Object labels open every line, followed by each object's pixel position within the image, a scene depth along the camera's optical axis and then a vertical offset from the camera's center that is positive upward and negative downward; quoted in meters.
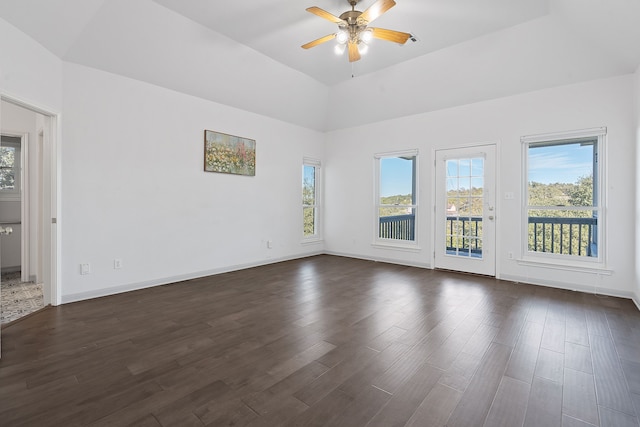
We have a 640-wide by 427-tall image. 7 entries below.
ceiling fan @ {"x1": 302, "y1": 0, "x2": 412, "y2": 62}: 3.03 +1.94
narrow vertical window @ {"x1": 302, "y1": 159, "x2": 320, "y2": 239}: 6.75 +0.28
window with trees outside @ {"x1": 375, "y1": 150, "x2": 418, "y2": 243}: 5.87 +0.27
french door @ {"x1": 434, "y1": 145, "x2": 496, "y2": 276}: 4.88 +0.01
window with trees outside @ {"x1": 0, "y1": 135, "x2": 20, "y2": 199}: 4.99 +0.70
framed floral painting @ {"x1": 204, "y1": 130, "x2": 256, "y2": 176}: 4.89 +0.96
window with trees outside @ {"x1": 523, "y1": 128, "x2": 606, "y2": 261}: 4.13 +0.23
